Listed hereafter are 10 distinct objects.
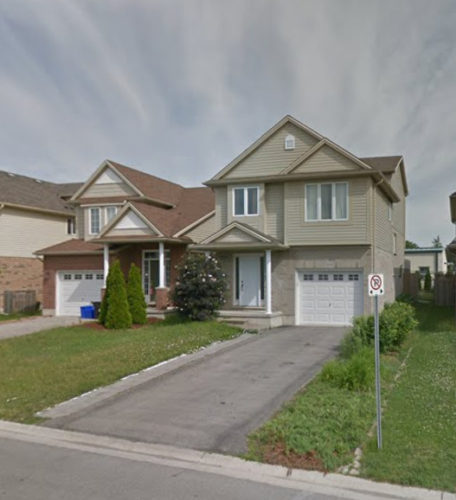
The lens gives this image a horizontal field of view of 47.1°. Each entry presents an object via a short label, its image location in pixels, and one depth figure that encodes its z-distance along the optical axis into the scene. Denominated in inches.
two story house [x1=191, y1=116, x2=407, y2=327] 801.6
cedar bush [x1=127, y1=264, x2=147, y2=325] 835.4
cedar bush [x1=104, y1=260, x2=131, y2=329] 801.6
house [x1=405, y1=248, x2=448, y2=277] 2119.8
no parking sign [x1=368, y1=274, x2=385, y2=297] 288.0
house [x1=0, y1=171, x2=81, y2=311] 1155.9
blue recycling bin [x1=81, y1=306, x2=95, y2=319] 920.3
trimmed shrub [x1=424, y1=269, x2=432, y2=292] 1759.4
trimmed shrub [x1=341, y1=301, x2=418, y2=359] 530.3
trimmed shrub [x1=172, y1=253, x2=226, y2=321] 801.6
